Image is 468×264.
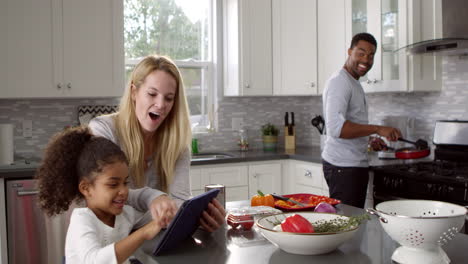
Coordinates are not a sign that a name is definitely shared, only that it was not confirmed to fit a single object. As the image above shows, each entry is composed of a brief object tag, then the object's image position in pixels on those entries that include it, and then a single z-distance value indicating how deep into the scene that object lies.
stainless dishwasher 3.49
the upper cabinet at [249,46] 4.72
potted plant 4.96
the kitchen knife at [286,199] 2.16
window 4.71
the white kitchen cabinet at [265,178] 4.44
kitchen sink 4.77
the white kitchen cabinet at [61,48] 3.89
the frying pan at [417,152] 3.71
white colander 1.42
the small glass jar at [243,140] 5.03
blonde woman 2.06
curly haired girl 1.63
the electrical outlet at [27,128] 4.23
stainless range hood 3.43
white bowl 1.53
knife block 5.05
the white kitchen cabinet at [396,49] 3.73
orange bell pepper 2.18
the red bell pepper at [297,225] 1.58
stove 3.05
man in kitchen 3.32
